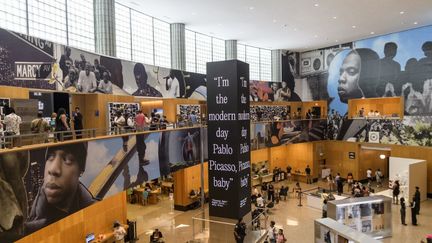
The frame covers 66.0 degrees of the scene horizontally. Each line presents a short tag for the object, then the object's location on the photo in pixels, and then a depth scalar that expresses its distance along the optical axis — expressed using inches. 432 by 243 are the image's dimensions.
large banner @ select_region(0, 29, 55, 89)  450.9
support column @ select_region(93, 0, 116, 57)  724.7
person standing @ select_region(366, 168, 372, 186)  1100.5
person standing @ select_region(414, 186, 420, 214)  701.9
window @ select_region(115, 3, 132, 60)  828.6
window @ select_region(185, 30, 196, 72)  1066.1
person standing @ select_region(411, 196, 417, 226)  690.2
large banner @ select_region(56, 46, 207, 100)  585.3
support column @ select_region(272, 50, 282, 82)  1360.7
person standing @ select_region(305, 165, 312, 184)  1175.0
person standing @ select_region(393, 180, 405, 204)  829.2
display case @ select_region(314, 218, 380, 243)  368.2
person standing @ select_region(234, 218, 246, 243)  494.9
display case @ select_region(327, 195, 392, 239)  595.5
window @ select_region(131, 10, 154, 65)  873.5
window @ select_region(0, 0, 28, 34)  535.8
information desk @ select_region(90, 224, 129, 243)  575.2
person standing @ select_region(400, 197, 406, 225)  685.2
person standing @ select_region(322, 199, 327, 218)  667.4
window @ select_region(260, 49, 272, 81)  1356.1
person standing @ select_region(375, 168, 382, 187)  1088.7
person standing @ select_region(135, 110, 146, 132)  597.3
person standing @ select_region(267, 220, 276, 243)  555.6
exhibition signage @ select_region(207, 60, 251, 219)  554.9
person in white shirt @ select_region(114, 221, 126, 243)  605.6
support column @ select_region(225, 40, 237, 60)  1198.9
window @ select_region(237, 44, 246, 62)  1268.9
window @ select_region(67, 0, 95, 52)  690.5
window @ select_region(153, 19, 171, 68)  950.4
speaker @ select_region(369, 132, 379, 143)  1085.9
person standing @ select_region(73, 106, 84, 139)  489.4
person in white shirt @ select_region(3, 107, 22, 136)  353.7
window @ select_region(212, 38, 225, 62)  1170.6
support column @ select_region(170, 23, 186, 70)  971.9
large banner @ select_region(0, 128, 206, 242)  312.3
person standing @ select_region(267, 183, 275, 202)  903.7
